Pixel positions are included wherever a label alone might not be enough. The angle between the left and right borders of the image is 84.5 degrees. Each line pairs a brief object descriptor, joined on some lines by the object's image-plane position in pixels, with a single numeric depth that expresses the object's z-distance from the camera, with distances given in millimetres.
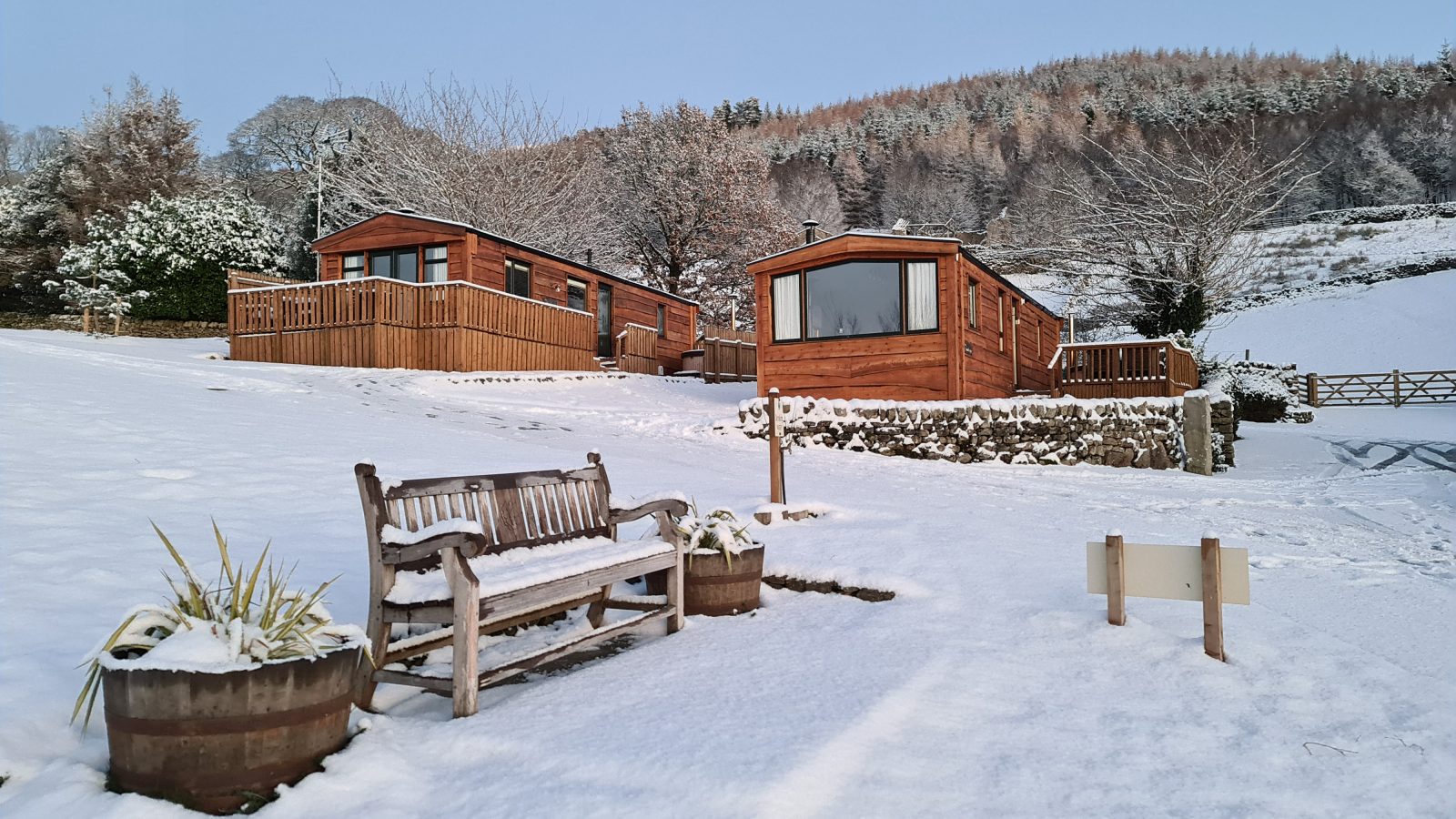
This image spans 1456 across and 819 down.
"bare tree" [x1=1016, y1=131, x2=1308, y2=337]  20125
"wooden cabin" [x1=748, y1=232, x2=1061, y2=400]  13570
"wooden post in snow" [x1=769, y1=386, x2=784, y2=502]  6932
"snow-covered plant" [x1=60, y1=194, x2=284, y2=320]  25328
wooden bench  3234
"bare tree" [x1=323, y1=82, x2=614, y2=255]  27766
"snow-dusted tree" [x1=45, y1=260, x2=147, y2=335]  24703
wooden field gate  26578
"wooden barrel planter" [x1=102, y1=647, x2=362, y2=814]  2354
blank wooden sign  3850
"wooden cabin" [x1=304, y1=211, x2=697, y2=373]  18500
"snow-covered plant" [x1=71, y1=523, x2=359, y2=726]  2490
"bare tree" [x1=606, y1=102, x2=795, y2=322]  32312
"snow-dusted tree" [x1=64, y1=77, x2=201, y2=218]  29828
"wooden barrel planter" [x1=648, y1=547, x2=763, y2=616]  4793
